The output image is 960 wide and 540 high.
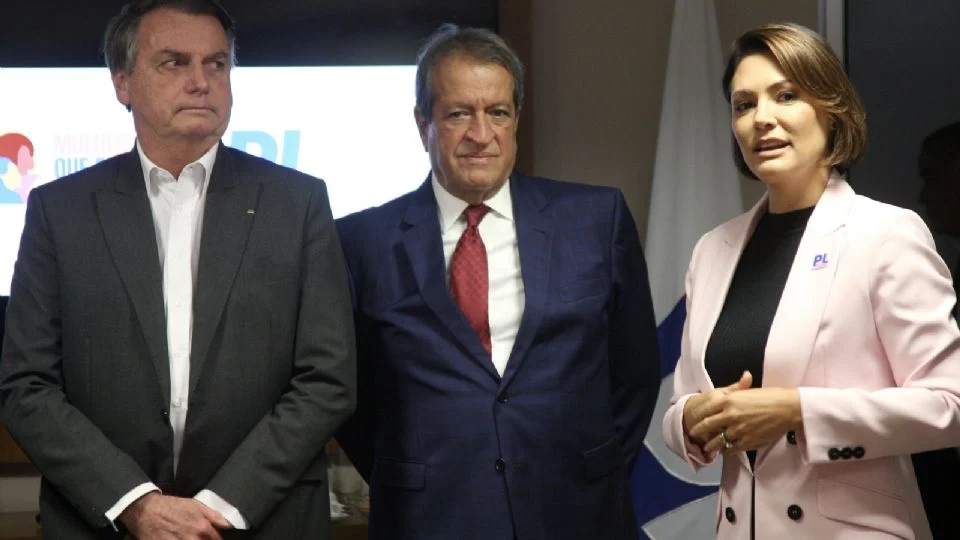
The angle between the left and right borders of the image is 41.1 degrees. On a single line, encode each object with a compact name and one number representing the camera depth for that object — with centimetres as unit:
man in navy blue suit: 263
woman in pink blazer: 219
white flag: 428
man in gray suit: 247
